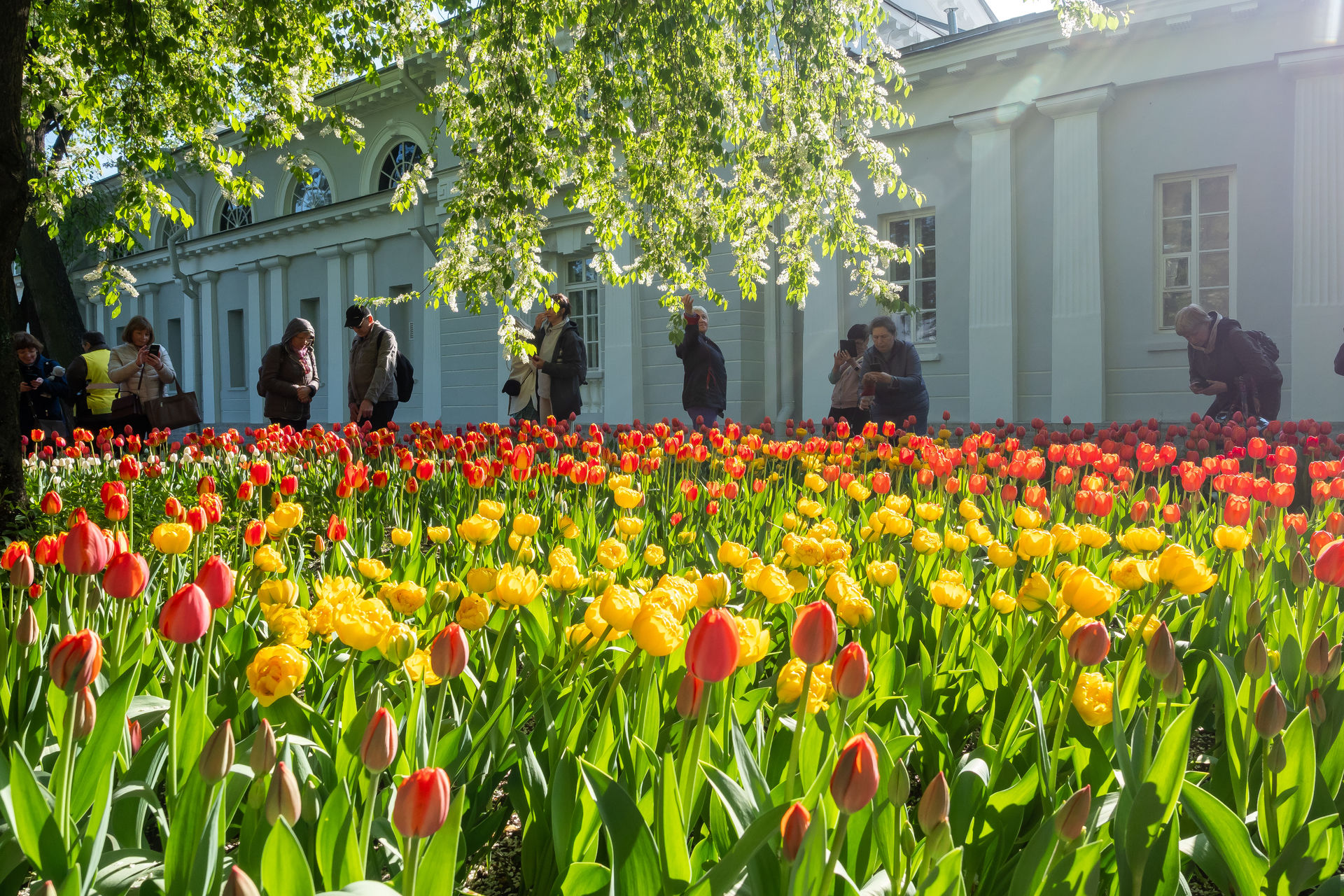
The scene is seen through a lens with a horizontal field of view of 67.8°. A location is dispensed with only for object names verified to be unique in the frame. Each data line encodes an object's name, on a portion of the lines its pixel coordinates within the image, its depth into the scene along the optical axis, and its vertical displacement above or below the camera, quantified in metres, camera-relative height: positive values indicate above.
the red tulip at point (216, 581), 1.34 -0.22
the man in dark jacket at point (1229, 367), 7.52 +0.31
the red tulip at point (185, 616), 1.17 -0.23
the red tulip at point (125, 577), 1.37 -0.22
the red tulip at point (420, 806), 0.87 -0.34
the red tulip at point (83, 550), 1.53 -0.20
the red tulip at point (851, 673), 1.11 -0.29
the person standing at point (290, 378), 8.20 +0.33
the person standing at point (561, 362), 8.52 +0.45
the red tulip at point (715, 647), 1.02 -0.24
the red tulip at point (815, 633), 1.13 -0.25
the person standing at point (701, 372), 8.97 +0.38
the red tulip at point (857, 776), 0.91 -0.33
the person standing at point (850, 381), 8.00 +0.25
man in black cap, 8.33 +0.41
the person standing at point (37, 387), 9.60 +0.33
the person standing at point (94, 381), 8.61 +0.35
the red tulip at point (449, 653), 1.22 -0.29
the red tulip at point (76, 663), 1.14 -0.28
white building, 10.91 +2.21
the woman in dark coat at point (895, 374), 7.38 +0.28
